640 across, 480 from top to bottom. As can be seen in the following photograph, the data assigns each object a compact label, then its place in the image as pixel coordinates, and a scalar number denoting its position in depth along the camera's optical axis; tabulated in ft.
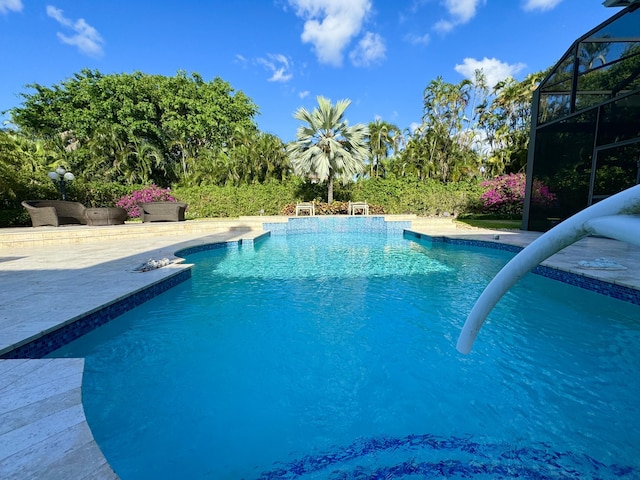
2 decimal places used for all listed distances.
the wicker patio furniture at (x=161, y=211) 45.68
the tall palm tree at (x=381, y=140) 81.56
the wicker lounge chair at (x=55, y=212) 35.96
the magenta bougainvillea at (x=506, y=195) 49.75
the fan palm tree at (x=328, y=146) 56.44
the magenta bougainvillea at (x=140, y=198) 53.16
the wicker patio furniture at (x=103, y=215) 38.45
